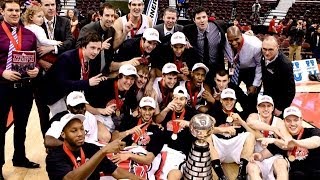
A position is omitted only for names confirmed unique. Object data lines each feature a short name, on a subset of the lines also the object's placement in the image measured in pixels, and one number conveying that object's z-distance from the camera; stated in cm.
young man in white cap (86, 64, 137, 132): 390
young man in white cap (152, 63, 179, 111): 409
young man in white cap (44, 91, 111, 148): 274
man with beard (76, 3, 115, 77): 396
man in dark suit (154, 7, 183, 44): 445
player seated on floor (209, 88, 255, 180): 379
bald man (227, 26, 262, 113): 429
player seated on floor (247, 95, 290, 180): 341
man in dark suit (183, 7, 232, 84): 454
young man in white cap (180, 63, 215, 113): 426
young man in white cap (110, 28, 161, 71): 411
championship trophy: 215
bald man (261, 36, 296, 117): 412
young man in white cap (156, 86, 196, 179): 366
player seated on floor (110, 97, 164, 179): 358
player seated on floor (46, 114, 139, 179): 240
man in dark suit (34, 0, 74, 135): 389
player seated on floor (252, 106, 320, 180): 347
